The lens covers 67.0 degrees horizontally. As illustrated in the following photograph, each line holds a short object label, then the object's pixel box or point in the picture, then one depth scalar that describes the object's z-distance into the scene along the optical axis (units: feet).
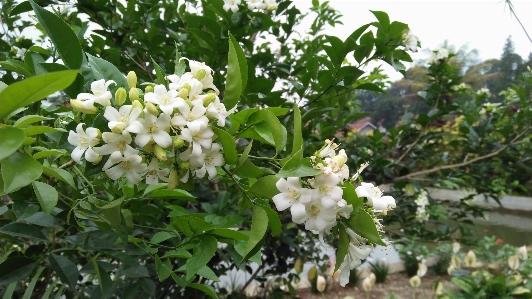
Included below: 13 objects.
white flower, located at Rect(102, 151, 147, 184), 1.38
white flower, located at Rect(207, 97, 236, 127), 1.39
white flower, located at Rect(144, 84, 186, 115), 1.29
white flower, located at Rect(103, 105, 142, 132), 1.30
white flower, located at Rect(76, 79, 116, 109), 1.39
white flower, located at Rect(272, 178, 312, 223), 1.39
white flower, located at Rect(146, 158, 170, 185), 1.46
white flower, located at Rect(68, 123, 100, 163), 1.33
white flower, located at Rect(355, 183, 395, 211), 1.55
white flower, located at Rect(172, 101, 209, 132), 1.31
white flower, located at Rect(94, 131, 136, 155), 1.31
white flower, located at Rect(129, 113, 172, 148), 1.29
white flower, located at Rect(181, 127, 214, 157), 1.31
